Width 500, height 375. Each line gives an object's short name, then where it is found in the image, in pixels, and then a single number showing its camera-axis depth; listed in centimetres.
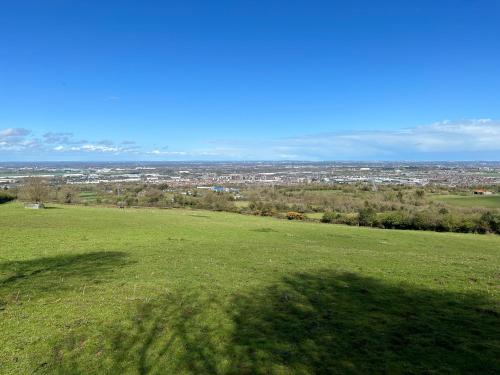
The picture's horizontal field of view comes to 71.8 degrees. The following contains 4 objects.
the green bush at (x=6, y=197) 6885
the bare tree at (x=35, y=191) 6384
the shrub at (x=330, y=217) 6419
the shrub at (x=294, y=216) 6596
